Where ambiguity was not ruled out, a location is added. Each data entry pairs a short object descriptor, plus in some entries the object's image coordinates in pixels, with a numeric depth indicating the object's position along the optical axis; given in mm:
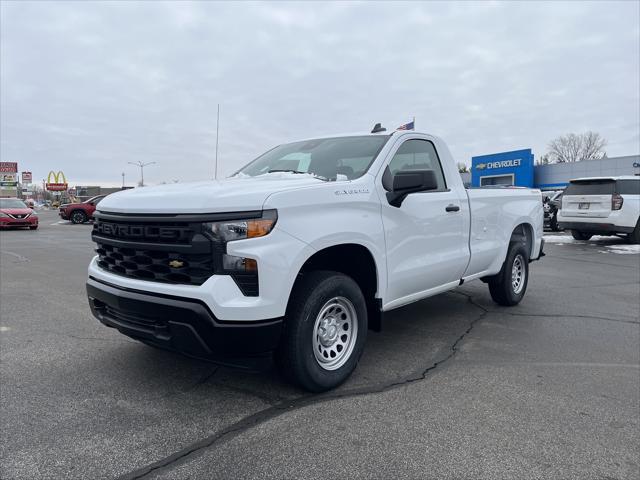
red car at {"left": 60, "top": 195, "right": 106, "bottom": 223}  26109
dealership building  41156
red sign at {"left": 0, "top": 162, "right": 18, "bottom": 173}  74125
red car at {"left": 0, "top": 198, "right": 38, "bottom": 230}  20891
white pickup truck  2943
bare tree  71000
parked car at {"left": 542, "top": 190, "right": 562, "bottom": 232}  19578
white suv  13070
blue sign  43062
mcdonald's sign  90875
